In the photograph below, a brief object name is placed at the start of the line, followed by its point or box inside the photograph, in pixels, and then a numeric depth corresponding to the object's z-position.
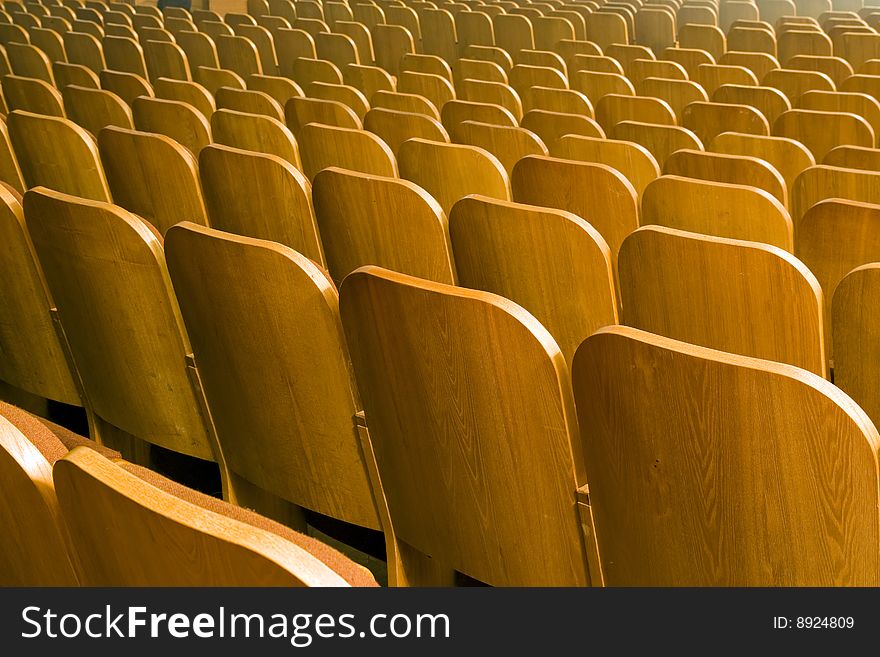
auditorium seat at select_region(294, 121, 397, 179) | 4.54
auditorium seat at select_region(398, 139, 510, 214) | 4.30
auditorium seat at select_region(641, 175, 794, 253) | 3.52
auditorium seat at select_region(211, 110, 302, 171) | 4.95
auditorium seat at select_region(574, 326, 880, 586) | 1.99
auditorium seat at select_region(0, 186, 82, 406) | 3.44
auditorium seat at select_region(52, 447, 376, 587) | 1.51
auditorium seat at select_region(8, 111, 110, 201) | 4.67
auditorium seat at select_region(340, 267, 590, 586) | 2.33
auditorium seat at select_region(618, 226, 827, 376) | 2.67
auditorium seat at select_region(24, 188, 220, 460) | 3.06
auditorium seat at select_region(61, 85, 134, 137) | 5.79
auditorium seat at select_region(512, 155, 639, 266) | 3.85
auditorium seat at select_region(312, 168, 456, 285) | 3.48
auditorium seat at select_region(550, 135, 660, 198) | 4.52
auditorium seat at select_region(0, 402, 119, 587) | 1.81
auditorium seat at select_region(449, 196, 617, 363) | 3.02
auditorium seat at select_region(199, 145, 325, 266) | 3.99
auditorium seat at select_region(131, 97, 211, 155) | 5.33
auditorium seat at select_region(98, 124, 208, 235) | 4.38
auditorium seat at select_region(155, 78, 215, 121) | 6.36
